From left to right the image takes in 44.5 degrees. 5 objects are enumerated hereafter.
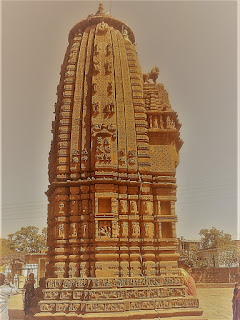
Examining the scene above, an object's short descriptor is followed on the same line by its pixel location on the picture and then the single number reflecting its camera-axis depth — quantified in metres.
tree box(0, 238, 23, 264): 34.66
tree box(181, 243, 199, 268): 33.44
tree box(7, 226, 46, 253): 46.45
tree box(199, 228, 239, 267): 30.77
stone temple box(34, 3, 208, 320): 9.81
